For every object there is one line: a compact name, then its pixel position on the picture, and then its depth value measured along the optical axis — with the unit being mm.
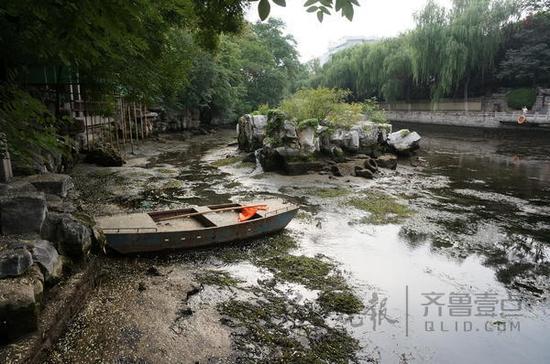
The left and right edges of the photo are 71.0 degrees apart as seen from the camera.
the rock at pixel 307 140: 16969
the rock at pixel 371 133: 19844
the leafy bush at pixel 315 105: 18938
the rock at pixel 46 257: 4824
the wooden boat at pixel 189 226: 7156
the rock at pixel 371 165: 17000
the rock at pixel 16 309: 3994
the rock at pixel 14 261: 4367
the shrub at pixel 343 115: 19172
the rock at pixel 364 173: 15961
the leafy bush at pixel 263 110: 22458
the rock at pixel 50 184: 7337
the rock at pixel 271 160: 16766
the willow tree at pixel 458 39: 31734
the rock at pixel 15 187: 5861
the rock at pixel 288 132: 16797
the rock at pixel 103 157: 16609
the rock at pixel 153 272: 6840
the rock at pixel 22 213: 5219
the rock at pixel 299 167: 16250
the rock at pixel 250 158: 19120
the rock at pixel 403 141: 20797
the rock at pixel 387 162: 18500
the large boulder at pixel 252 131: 20795
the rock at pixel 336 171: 16016
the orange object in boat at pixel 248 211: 8821
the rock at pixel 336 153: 17922
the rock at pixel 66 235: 5691
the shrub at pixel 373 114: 22578
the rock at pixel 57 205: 6566
